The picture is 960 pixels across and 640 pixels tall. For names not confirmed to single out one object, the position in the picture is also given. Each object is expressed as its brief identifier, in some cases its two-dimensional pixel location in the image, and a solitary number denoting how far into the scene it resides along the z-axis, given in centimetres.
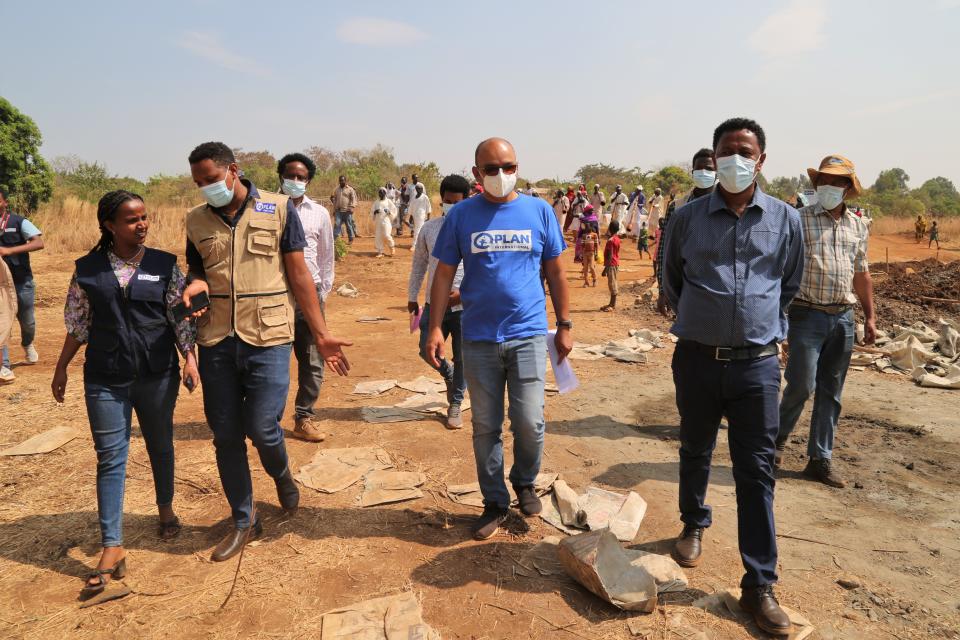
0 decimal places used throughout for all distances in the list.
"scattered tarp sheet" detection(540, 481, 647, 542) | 357
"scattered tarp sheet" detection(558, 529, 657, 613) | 278
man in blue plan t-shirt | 328
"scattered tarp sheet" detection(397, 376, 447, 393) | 633
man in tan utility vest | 317
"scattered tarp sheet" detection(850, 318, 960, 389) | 671
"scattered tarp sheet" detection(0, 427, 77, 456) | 470
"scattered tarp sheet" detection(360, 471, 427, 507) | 397
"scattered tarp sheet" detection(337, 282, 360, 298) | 1242
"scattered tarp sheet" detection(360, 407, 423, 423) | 546
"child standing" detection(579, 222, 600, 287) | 1342
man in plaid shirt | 411
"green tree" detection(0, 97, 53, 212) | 1673
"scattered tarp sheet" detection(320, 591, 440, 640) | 266
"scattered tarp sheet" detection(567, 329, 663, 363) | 765
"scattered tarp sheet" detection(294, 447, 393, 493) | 420
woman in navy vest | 304
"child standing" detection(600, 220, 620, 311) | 1057
